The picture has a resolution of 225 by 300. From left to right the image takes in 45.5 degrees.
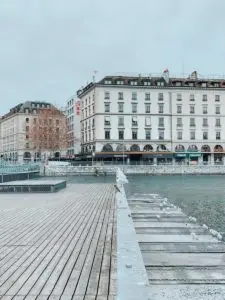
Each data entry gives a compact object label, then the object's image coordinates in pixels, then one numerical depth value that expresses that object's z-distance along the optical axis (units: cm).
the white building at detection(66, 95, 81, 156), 6927
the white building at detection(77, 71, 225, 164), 5714
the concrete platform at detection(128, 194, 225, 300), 543
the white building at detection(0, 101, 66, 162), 8415
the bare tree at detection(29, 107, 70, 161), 6127
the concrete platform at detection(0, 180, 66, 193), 1768
